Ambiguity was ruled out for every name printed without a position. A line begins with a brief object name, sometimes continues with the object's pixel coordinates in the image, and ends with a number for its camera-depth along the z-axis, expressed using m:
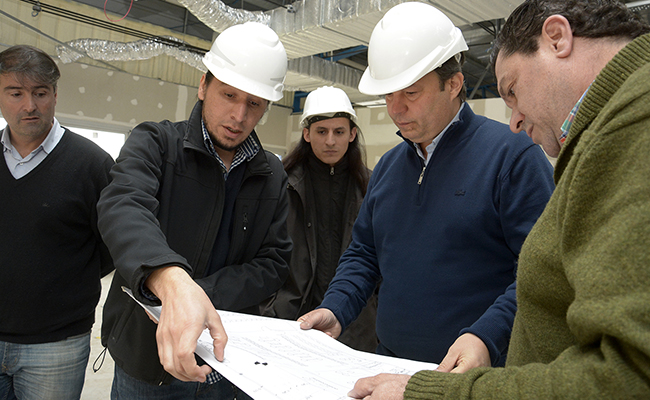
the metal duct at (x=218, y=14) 4.50
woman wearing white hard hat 2.40
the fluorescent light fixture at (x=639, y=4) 4.20
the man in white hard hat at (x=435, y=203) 1.26
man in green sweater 0.45
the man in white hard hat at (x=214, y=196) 1.32
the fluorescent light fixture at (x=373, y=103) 6.99
